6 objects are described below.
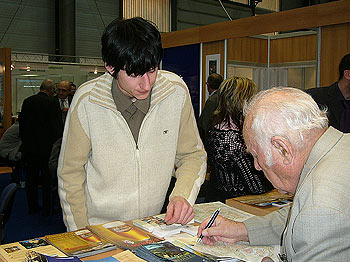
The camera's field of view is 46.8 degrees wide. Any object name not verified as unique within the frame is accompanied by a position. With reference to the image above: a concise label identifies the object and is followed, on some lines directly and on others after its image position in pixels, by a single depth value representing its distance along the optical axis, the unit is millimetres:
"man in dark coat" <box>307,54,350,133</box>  3508
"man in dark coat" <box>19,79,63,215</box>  5520
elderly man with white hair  942
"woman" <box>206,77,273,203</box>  3039
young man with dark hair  1802
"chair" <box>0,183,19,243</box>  2961
